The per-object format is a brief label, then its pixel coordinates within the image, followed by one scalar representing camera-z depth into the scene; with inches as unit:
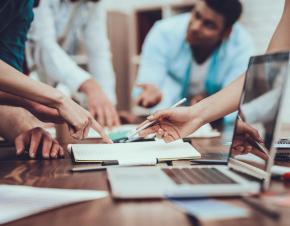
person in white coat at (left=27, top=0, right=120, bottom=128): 80.4
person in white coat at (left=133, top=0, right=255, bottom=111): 112.5
